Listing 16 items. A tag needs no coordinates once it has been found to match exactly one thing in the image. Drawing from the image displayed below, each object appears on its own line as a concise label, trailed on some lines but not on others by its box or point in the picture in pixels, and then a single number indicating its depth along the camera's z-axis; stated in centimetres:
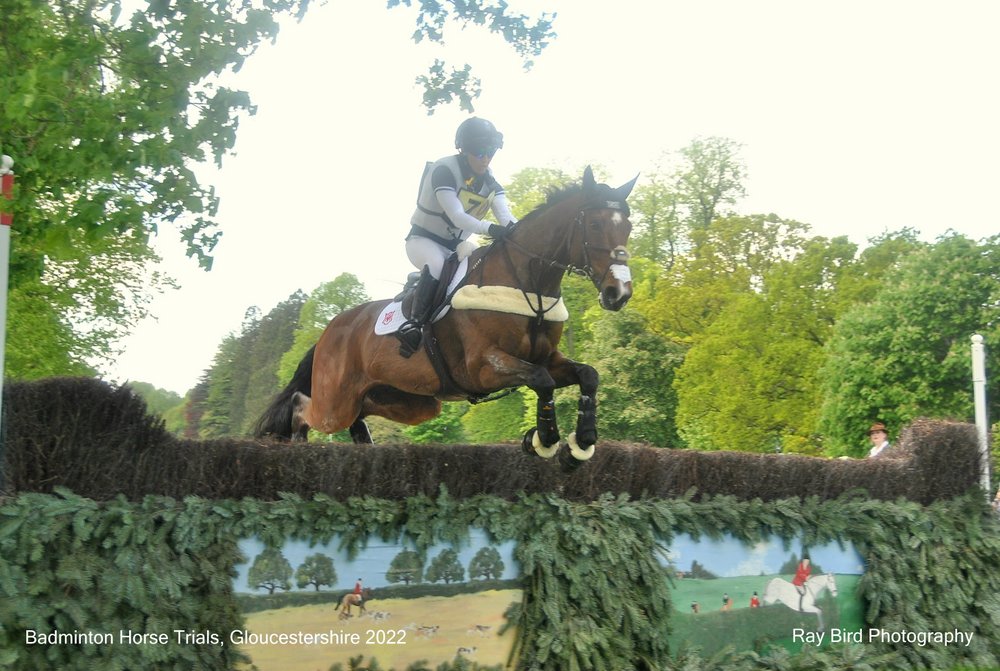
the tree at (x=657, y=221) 4022
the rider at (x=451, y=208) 689
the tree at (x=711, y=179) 3984
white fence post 888
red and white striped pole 508
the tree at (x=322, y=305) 4625
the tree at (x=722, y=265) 3497
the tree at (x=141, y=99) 667
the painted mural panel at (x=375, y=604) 584
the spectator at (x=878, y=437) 991
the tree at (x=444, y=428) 3897
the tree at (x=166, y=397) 10085
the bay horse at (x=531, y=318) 627
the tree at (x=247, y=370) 5919
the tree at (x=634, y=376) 3506
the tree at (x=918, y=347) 2653
